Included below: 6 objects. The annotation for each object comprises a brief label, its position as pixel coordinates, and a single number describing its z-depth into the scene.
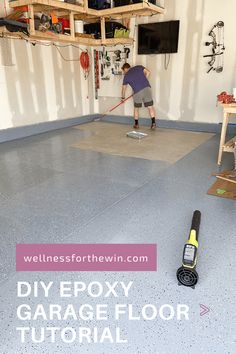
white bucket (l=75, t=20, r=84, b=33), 6.03
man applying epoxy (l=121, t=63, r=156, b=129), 5.66
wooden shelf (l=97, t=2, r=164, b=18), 4.61
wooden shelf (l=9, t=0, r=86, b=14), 3.80
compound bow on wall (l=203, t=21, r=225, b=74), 5.08
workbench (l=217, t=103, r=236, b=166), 3.22
